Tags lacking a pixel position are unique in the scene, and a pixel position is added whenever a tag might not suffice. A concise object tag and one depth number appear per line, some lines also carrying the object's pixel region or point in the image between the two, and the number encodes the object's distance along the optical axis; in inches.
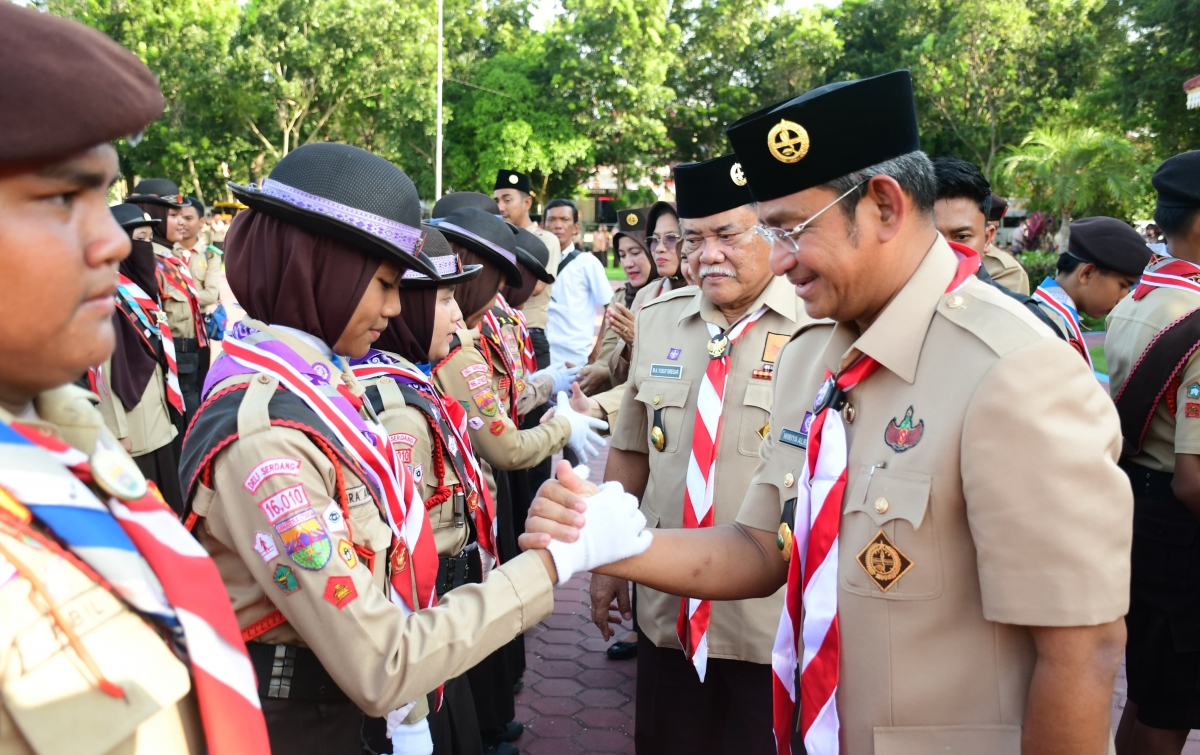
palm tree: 765.3
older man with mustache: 120.5
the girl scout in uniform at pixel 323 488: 71.9
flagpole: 1040.2
